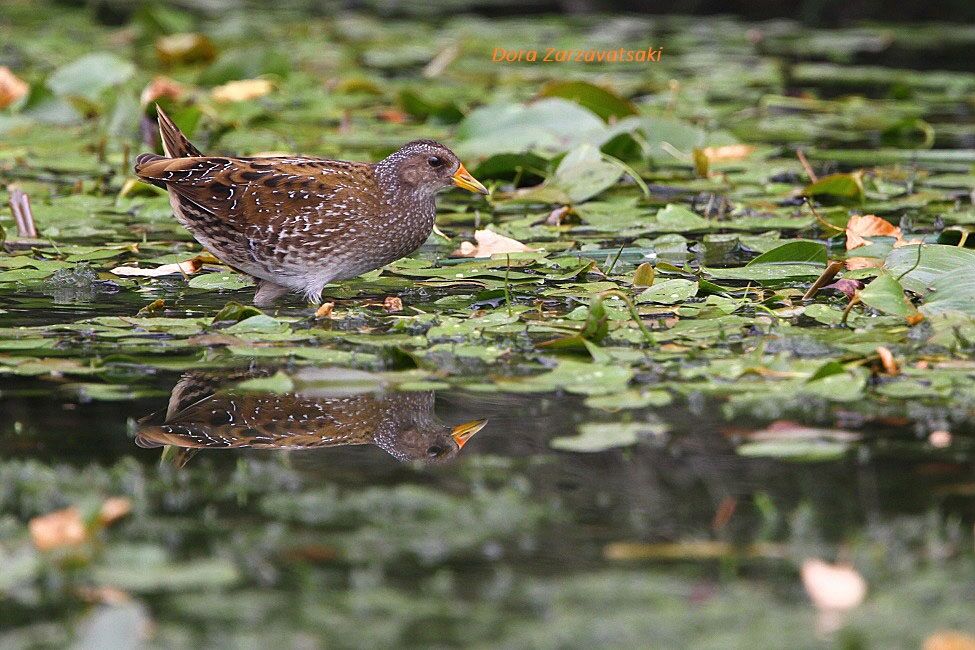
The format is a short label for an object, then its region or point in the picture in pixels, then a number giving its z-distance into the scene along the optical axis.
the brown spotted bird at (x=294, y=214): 13.17
